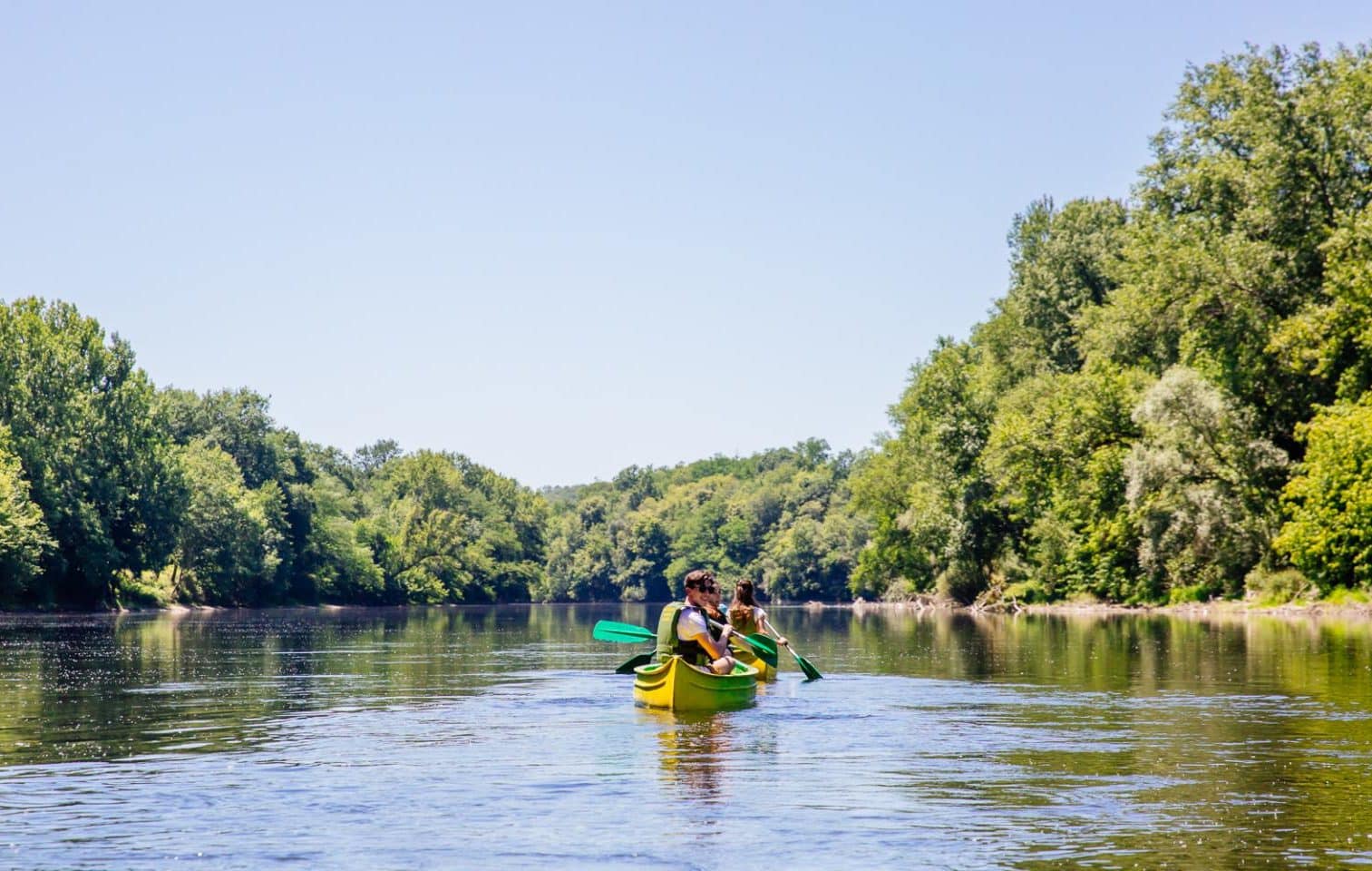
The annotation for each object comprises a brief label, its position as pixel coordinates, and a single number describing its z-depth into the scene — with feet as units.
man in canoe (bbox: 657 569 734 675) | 80.59
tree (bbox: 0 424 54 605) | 260.42
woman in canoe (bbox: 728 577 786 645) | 101.60
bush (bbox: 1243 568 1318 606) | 195.31
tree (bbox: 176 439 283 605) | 369.09
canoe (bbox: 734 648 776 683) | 96.53
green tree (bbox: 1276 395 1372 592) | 175.52
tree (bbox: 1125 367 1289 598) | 205.16
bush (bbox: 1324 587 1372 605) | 181.06
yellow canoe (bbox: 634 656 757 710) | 77.25
